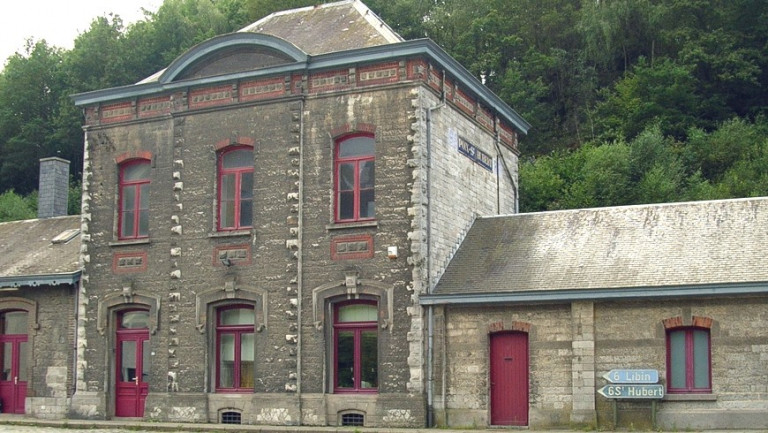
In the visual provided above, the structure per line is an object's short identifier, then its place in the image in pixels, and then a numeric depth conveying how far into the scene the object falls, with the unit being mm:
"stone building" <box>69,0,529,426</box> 21406
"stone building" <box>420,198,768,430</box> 18922
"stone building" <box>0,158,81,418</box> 24609
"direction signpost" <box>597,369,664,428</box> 19094
